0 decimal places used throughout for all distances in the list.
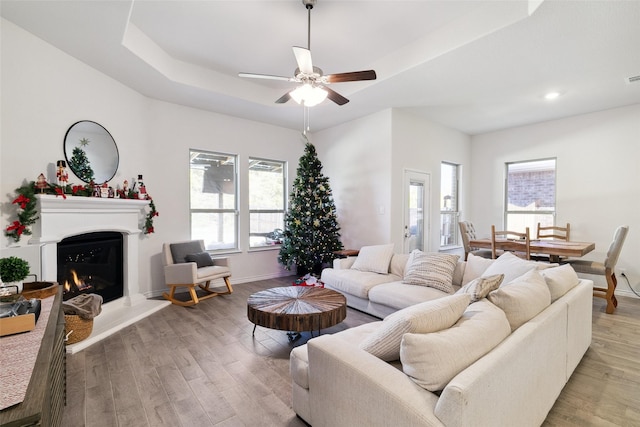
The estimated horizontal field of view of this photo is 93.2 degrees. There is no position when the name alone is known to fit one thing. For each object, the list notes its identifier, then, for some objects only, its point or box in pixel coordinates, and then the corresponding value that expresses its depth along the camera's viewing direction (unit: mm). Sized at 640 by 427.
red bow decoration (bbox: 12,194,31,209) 2744
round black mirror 3344
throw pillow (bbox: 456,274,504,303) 1810
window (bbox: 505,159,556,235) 5578
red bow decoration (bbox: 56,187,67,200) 3014
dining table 3863
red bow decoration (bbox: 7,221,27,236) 2733
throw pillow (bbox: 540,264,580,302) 2213
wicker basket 2811
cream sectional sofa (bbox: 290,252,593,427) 1188
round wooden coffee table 2588
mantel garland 2756
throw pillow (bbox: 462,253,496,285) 3195
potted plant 2209
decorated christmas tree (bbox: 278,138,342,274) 5160
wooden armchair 4126
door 5164
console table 926
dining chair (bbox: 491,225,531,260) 4238
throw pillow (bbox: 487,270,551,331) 1722
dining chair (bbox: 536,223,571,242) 5117
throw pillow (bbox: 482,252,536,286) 2498
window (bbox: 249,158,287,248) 5695
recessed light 4270
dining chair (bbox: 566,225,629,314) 3781
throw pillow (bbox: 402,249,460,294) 3209
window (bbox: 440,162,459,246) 6137
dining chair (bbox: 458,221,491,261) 5059
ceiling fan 2658
